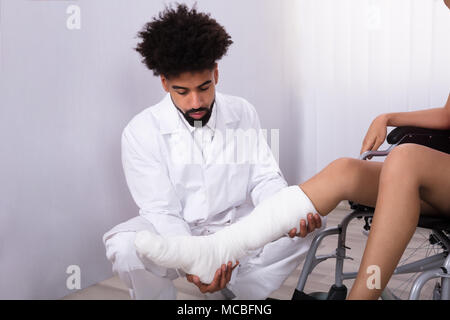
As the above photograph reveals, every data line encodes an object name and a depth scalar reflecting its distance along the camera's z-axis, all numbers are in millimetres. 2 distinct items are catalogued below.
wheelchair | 841
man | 1061
